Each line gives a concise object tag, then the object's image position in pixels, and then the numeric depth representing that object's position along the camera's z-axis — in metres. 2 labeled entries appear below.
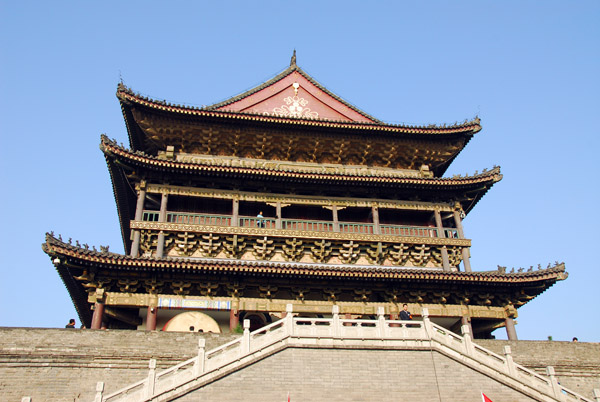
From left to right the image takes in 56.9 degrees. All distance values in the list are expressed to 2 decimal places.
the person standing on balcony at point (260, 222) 21.86
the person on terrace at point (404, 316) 15.05
